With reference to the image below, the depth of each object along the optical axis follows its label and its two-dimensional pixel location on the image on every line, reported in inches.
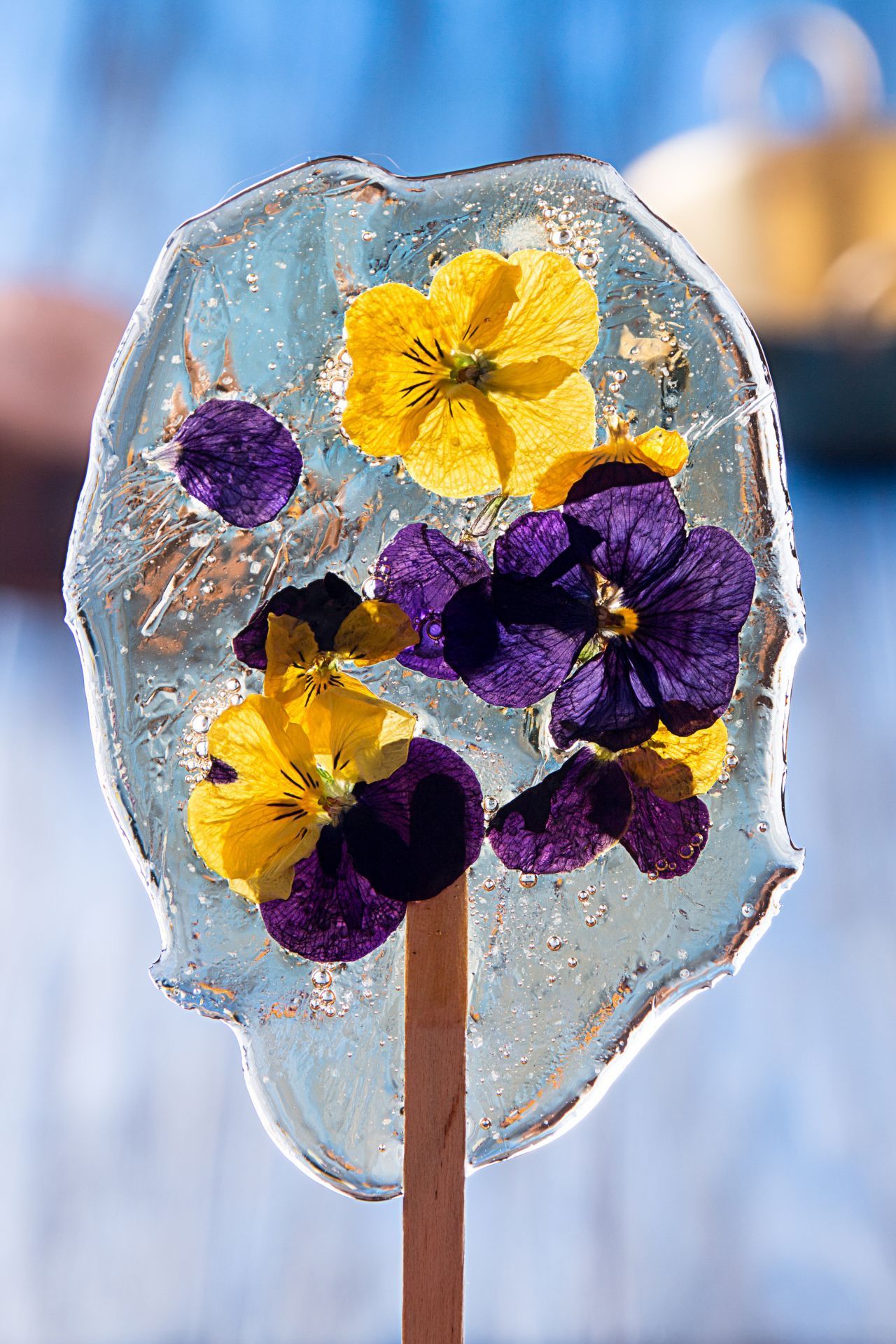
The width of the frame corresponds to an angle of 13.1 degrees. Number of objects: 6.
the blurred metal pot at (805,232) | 54.1
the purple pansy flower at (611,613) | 22.6
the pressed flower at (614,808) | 22.8
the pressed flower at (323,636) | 22.7
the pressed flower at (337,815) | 22.6
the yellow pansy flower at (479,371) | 22.7
